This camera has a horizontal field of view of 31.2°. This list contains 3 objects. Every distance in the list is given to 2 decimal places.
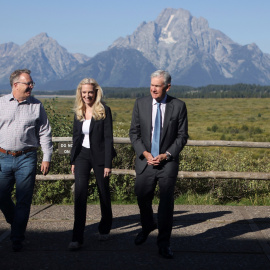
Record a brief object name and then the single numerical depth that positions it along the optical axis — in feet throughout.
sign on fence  21.79
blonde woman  14.82
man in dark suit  14.17
